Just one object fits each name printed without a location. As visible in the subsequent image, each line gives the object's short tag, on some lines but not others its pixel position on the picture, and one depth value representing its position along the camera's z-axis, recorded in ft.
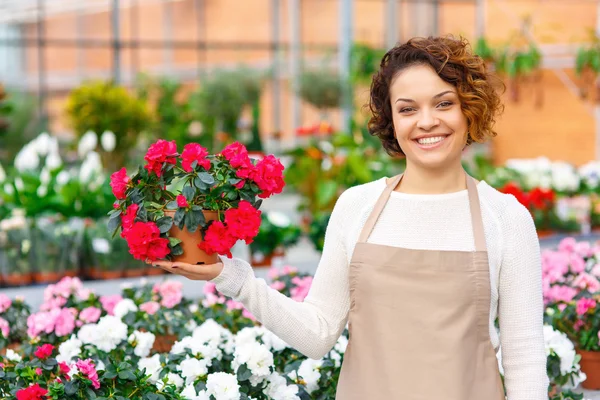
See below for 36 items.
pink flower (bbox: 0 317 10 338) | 10.27
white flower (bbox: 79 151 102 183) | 19.31
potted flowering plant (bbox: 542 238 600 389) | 10.11
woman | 5.32
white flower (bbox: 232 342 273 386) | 7.50
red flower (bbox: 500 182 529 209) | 18.50
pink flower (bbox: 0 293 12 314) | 10.82
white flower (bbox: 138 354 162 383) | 8.00
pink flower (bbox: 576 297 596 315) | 10.05
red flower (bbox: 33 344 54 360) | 7.58
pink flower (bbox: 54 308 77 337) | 9.62
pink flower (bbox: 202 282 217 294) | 11.08
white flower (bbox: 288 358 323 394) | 8.16
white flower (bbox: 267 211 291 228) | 19.15
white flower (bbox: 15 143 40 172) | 19.94
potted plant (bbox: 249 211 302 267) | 18.74
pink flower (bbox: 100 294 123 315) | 10.87
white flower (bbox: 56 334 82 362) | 8.64
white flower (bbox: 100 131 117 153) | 22.41
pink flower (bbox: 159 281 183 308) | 11.00
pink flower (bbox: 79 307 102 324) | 10.09
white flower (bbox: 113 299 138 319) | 10.15
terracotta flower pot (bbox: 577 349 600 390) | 10.10
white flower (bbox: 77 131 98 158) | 21.21
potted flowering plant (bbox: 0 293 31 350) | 10.82
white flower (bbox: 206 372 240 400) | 6.95
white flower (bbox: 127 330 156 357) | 8.83
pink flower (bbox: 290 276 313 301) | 11.21
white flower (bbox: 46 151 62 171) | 19.63
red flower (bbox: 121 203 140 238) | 5.61
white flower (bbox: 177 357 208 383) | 7.61
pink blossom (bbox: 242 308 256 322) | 10.66
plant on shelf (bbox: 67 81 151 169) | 33.14
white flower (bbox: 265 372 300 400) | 7.61
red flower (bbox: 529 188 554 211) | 21.72
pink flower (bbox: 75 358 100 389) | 6.53
